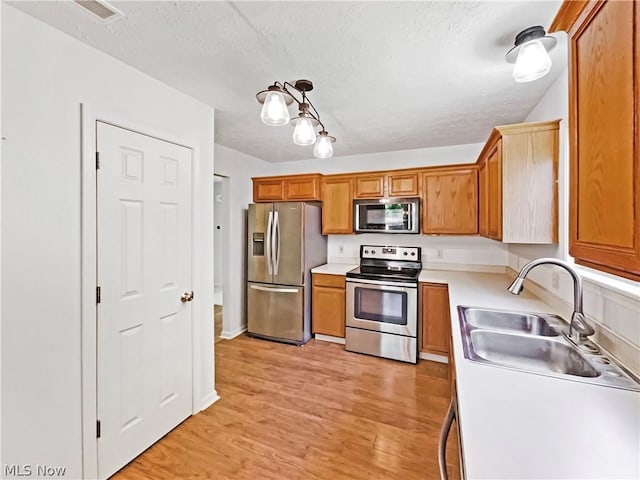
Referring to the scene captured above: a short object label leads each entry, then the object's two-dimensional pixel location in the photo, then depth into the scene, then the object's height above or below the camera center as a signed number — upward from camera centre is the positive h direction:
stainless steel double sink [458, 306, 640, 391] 1.09 -0.50
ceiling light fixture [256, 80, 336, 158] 1.52 +0.73
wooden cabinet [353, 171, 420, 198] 3.38 +0.69
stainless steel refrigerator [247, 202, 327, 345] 3.47 -0.35
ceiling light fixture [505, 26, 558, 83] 1.29 +0.86
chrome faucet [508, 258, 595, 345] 1.31 -0.32
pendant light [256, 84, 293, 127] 1.51 +0.72
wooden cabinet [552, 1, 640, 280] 0.72 +0.32
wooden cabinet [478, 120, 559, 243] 1.75 +0.38
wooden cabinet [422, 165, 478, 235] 3.15 +0.46
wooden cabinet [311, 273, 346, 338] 3.46 -0.79
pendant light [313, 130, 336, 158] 2.07 +0.69
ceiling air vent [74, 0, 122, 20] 1.25 +1.05
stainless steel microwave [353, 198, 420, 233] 3.34 +0.31
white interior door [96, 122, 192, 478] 1.63 -0.32
